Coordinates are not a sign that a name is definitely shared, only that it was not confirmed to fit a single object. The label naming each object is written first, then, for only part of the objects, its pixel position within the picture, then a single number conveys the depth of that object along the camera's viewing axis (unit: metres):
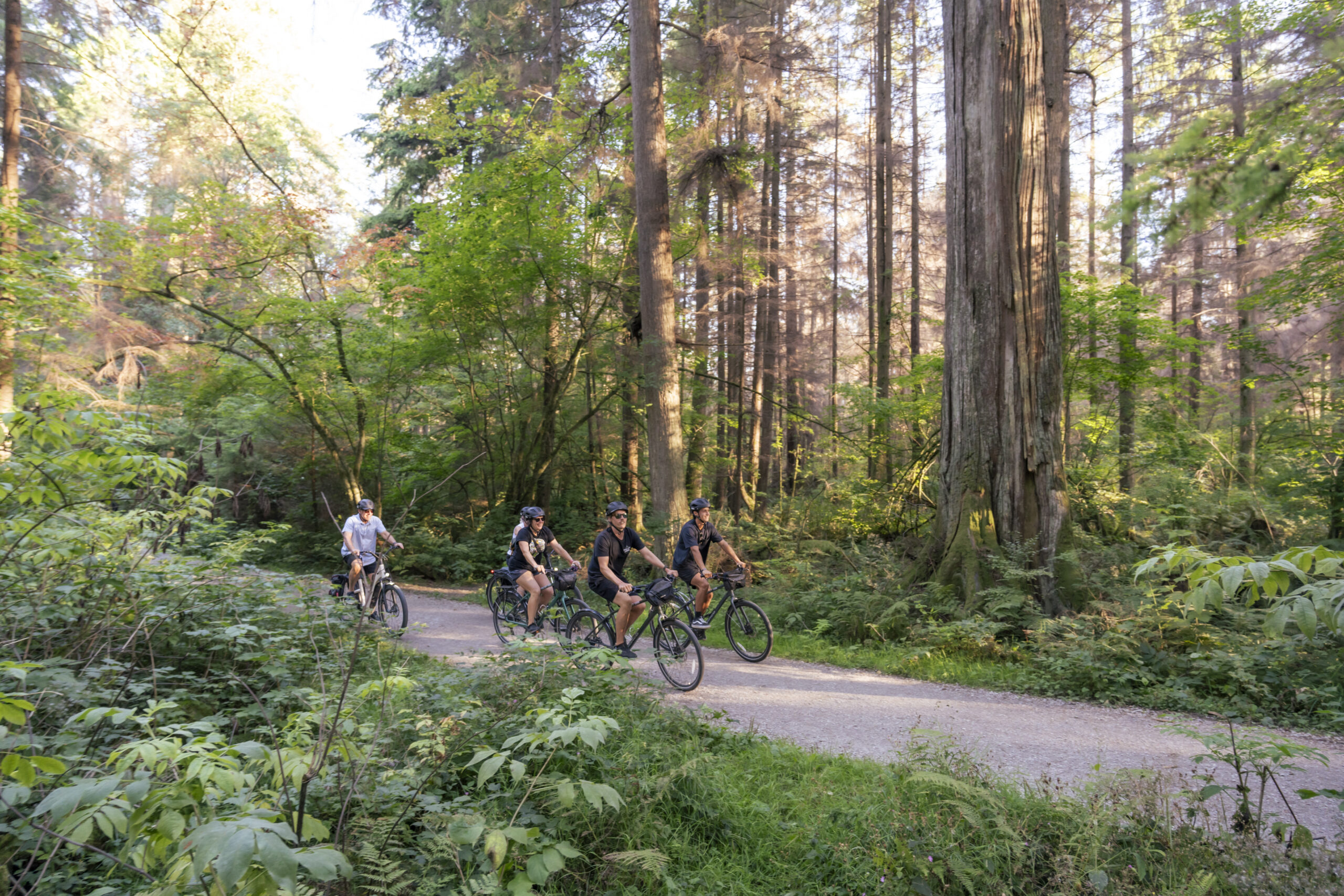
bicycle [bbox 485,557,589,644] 9.26
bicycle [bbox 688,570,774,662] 8.80
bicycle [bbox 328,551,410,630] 9.80
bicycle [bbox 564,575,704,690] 7.49
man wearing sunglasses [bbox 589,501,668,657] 7.75
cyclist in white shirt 9.77
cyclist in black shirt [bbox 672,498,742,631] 8.64
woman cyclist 9.09
